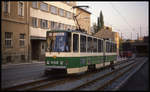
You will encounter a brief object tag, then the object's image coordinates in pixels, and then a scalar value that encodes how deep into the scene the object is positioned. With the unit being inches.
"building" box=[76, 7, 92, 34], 2114.4
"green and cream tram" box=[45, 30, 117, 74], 496.7
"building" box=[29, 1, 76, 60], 1304.5
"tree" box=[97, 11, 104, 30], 2787.6
